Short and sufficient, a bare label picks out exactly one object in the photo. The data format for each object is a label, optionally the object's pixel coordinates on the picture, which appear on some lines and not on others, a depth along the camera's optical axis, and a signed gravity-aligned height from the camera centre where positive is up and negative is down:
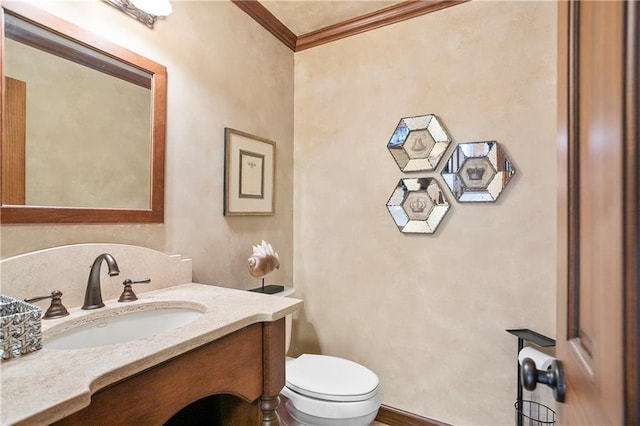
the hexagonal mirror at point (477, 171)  1.60 +0.22
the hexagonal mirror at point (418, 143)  1.74 +0.40
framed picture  1.67 +0.22
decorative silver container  0.63 -0.24
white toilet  1.31 -0.76
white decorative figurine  1.60 -0.24
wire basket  1.50 -0.94
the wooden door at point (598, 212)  0.33 +0.00
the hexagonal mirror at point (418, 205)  1.74 +0.05
